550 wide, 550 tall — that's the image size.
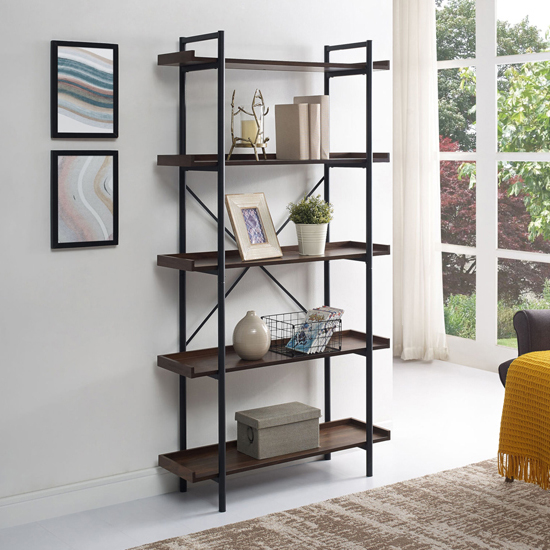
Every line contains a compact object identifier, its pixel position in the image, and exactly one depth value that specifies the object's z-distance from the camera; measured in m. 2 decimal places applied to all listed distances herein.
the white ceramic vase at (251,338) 3.20
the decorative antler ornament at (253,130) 3.21
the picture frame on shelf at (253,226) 3.15
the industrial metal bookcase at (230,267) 3.02
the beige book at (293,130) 3.23
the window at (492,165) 4.99
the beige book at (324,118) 3.33
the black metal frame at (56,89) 2.91
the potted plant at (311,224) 3.30
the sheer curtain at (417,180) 5.38
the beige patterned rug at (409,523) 2.77
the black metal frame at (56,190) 2.95
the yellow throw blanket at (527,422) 3.06
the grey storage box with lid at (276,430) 3.27
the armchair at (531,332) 3.37
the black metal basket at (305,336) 3.35
